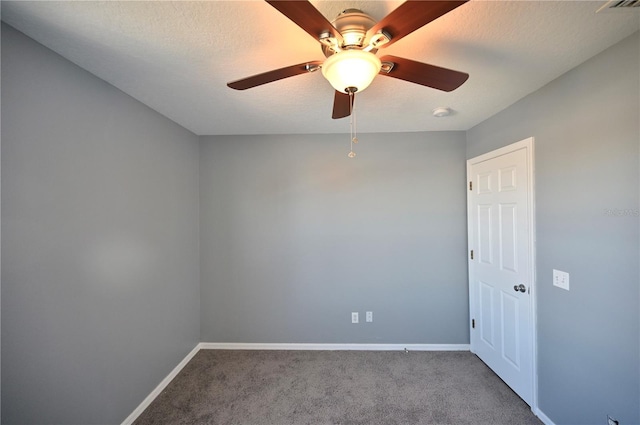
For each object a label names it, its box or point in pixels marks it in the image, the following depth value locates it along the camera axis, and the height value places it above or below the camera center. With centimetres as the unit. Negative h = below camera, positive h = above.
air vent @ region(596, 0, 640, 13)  103 +87
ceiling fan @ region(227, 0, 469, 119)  81 +67
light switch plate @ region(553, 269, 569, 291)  162 -48
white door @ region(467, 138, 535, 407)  192 -48
